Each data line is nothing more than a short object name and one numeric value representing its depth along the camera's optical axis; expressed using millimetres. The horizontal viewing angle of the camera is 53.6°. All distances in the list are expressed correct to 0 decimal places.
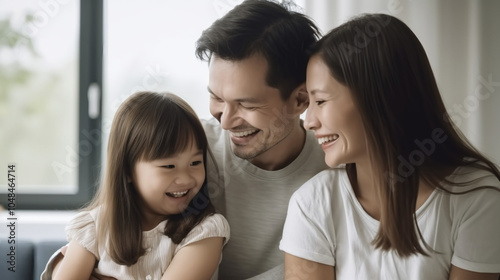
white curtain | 2609
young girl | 1363
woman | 1154
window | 2758
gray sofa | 1856
